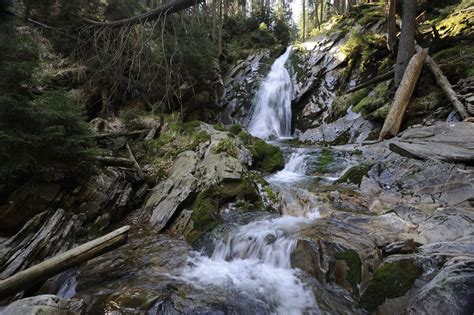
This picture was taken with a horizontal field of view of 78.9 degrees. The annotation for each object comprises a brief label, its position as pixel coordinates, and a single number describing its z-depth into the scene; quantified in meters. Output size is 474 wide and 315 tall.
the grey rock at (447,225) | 3.97
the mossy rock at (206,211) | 5.65
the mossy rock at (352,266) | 3.67
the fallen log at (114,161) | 6.98
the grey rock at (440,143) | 5.71
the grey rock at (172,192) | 6.26
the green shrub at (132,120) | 10.88
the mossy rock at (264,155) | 8.70
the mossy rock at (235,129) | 10.30
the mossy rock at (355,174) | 6.64
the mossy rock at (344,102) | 10.95
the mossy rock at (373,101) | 9.51
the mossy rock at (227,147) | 7.99
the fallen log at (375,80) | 10.52
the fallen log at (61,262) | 3.56
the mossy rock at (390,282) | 3.26
